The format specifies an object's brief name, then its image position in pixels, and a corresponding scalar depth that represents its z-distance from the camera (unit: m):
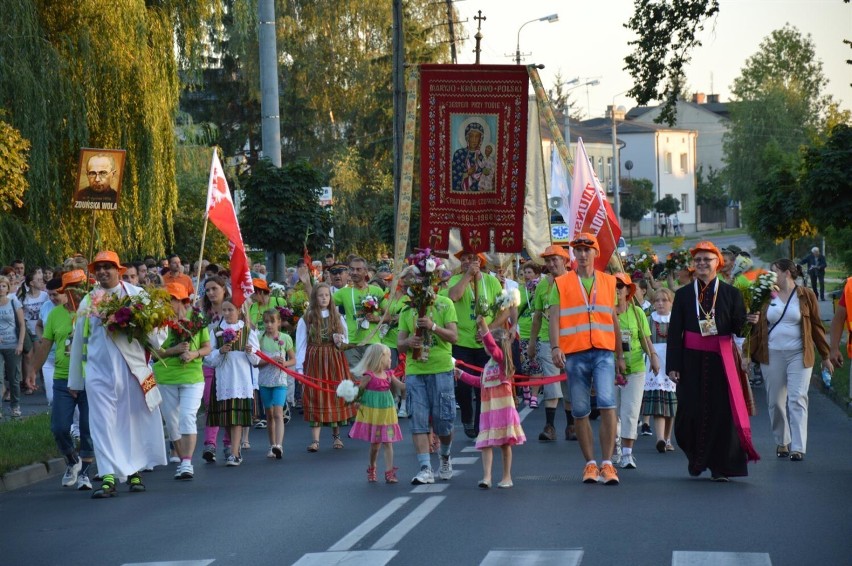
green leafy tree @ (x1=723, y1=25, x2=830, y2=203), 96.81
